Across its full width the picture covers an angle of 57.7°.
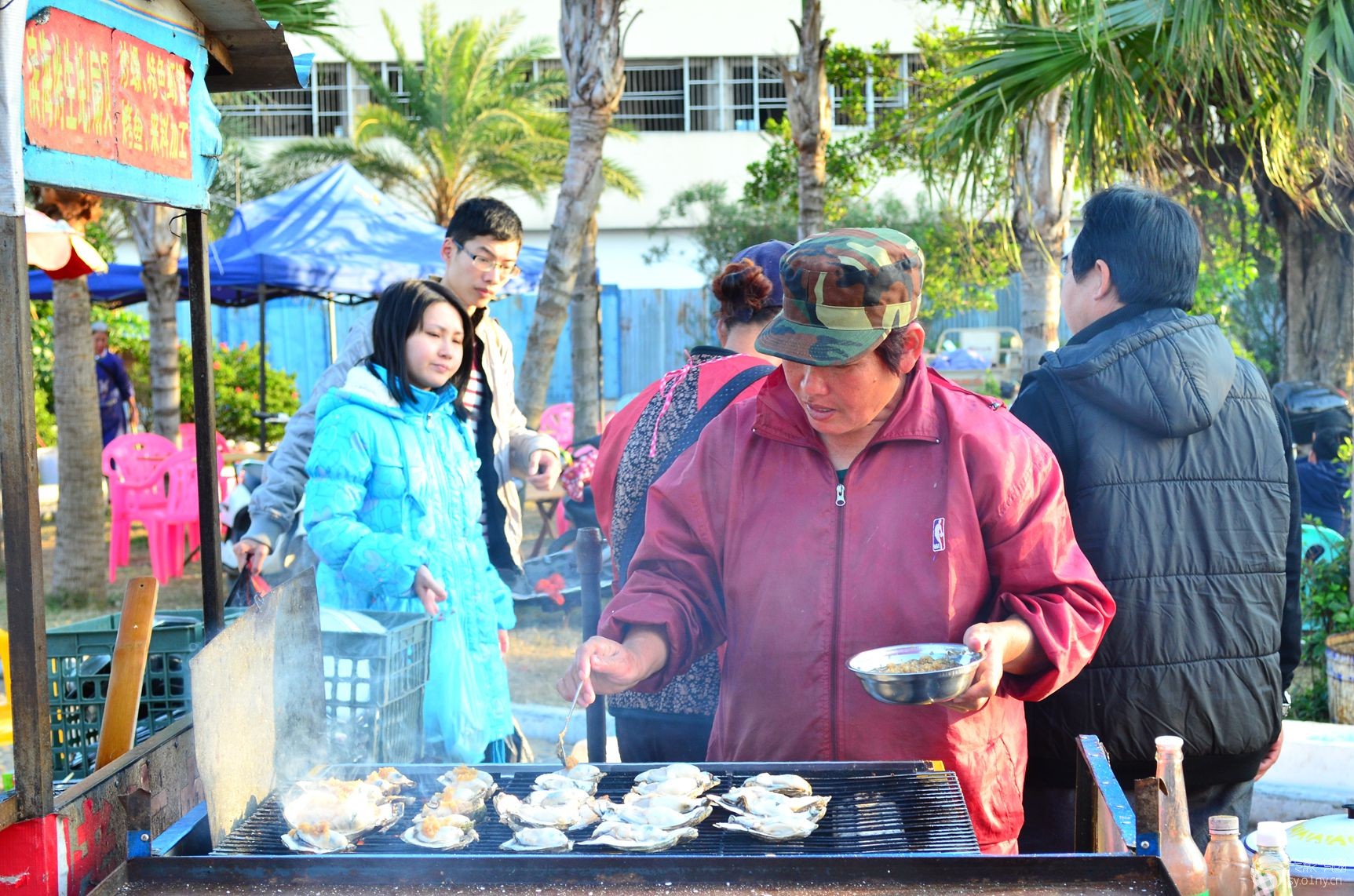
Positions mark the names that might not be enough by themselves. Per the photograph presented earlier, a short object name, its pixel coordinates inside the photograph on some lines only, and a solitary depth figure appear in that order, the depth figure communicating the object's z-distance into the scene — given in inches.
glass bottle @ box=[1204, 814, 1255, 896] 81.6
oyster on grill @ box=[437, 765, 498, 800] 98.3
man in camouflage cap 91.2
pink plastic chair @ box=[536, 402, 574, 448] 455.8
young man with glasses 169.9
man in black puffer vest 108.5
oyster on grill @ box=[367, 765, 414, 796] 100.0
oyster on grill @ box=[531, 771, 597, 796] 97.8
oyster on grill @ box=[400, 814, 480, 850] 87.9
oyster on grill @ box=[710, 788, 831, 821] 89.4
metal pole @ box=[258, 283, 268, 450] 549.5
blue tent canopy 477.7
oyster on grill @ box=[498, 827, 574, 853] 87.4
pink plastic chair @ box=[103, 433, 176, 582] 386.3
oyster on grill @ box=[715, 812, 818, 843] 87.1
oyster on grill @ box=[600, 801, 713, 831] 89.7
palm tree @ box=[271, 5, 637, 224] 876.6
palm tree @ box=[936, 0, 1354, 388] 214.5
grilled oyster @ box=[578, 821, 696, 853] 86.6
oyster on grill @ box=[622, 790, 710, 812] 92.0
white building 1229.1
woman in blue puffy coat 138.6
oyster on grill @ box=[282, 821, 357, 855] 87.5
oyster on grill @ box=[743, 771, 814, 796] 92.1
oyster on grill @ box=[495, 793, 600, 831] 92.4
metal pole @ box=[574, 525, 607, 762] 146.5
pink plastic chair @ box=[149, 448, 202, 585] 381.7
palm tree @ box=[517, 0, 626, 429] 348.2
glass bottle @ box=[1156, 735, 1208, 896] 81.9
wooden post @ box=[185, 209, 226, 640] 114.0
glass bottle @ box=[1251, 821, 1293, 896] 78.1
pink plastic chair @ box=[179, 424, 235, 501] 470.1
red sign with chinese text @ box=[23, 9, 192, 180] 82.7
